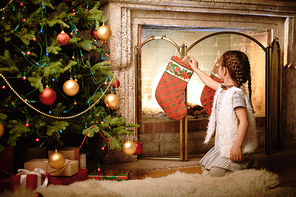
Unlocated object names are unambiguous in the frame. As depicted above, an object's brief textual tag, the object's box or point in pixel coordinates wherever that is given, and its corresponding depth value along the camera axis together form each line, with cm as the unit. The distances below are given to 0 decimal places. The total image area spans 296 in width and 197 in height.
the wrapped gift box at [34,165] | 199
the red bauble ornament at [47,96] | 173
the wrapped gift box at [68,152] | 212
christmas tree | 177
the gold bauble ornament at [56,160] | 185
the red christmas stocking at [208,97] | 274
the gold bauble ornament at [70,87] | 184
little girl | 197
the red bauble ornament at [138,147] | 228
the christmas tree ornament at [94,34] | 217
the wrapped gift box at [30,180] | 182
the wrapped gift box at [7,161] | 196
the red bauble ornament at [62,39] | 180
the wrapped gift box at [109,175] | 216
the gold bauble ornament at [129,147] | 208
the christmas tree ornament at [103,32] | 198
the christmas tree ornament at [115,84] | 217
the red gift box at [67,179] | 195
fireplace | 267
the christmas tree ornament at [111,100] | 206
